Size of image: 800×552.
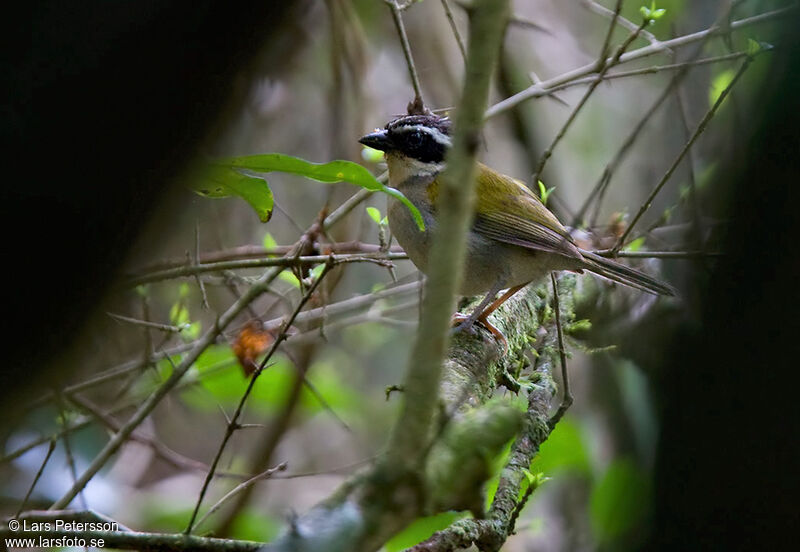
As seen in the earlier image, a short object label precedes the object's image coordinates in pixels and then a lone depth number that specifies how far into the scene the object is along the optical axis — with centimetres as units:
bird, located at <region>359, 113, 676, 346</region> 736
